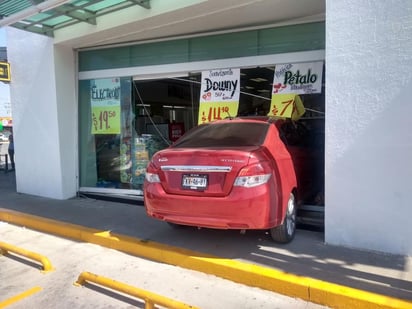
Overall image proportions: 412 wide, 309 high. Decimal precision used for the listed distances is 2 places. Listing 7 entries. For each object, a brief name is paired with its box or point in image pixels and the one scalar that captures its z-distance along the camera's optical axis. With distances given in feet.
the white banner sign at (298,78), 20.16
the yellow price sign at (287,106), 20.83
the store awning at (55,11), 20.09
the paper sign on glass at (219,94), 22.61
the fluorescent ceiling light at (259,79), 24.63
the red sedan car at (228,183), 13.92
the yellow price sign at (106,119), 27.09
